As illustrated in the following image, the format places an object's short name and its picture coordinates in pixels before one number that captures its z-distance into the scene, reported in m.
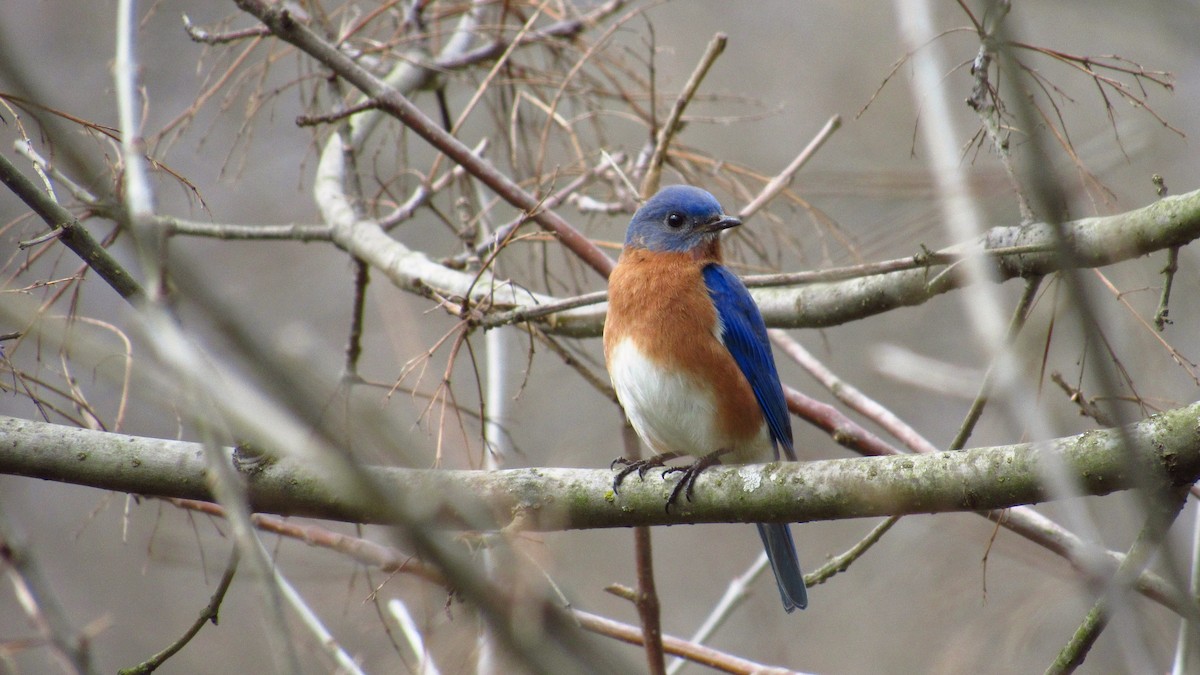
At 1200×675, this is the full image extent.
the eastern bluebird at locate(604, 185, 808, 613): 7.65
